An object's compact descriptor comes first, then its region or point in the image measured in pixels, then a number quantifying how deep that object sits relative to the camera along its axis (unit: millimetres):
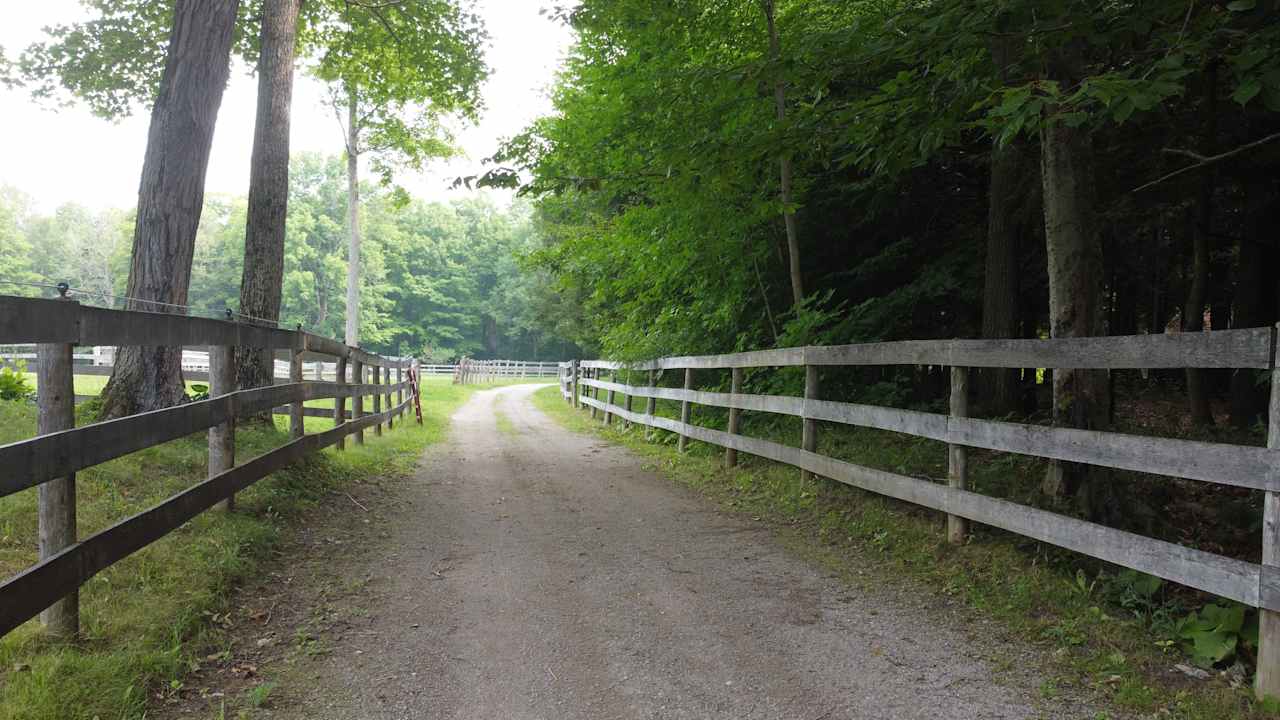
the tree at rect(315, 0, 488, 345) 12398
